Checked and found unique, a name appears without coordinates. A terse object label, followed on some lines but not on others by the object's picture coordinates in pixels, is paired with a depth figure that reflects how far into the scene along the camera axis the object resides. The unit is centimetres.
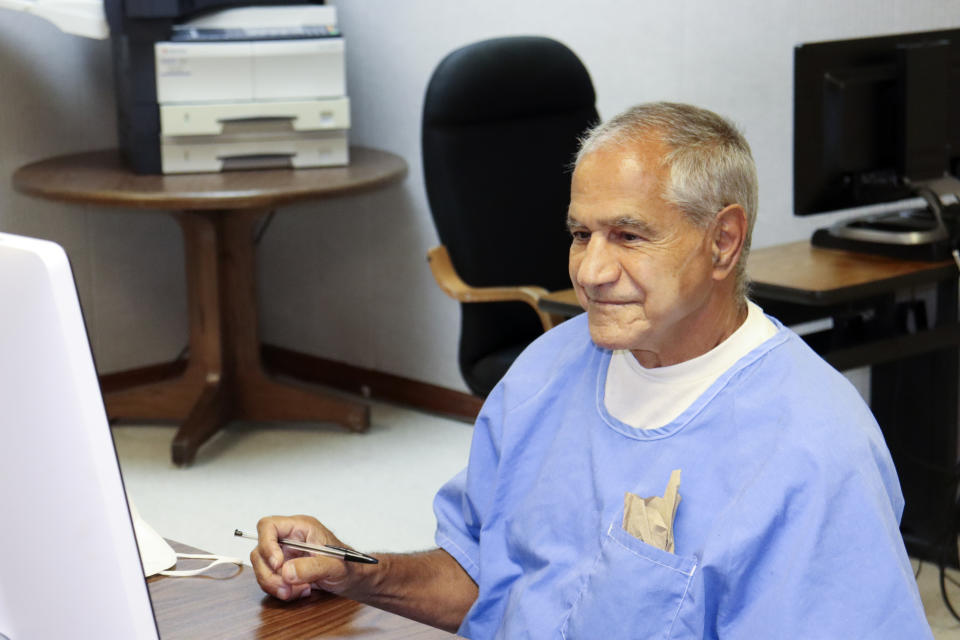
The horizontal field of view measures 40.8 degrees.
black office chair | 275
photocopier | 341
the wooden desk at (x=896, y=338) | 239
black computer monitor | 255
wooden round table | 347
